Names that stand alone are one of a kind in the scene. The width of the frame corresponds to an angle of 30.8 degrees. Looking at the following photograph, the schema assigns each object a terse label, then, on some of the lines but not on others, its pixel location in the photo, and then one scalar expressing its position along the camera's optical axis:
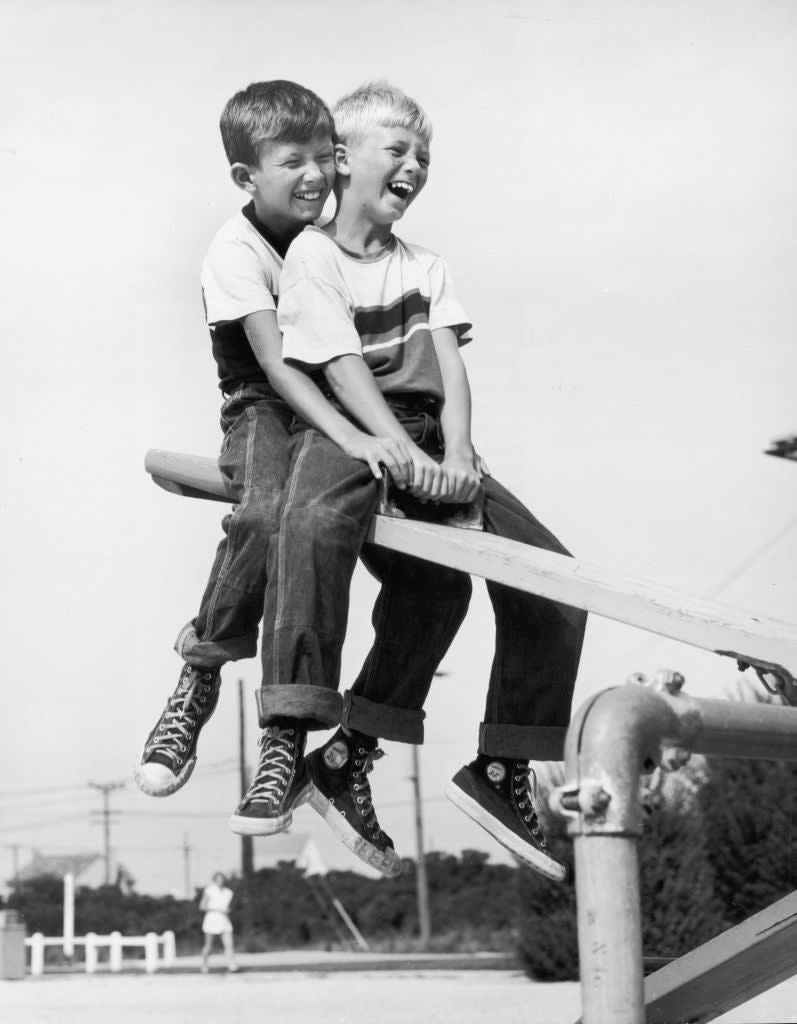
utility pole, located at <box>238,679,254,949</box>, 32.64
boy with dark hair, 2.70
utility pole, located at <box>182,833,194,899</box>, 48.11
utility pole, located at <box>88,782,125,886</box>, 50.69
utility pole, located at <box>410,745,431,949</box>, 31.27
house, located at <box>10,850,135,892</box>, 35.56
